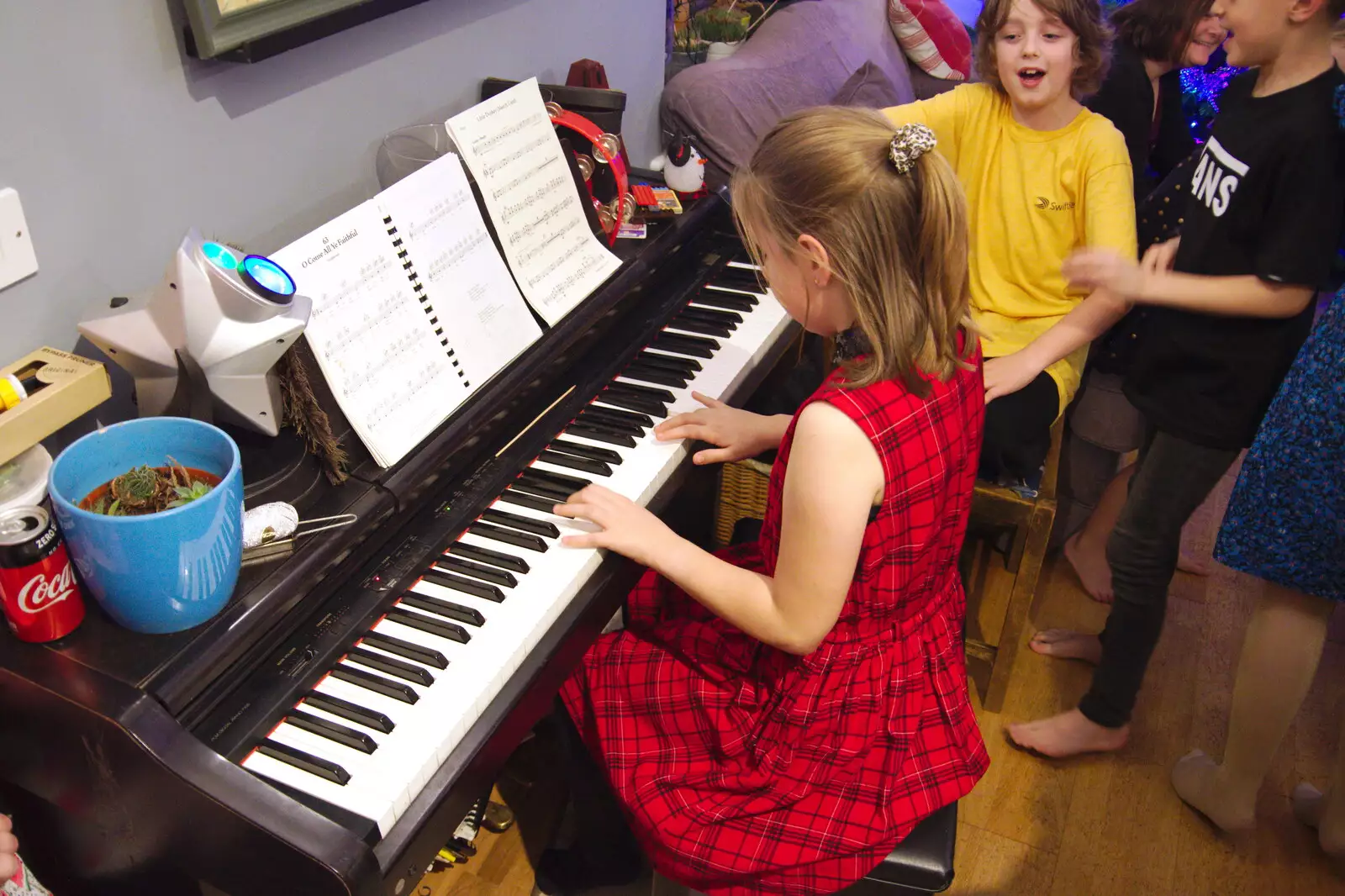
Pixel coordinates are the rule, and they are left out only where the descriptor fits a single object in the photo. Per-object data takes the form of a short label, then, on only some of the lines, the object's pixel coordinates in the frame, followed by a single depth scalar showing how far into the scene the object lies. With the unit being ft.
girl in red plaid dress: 4.40
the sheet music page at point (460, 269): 4.96
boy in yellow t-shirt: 6.96
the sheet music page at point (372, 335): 4.42
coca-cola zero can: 3.44
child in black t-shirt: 5.53
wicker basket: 7.80
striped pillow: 12.71
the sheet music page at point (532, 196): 5.51
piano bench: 4.68
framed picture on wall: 4.50
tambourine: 6.51
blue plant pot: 3.51
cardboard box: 3.77
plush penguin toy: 7.20
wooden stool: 7.07
